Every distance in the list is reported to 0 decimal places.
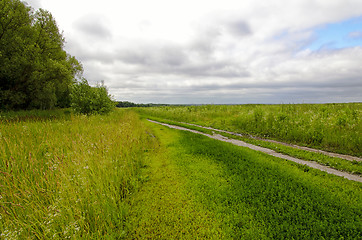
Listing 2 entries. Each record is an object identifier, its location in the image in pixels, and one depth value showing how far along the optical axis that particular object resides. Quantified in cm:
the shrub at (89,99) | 1930
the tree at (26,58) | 1647
